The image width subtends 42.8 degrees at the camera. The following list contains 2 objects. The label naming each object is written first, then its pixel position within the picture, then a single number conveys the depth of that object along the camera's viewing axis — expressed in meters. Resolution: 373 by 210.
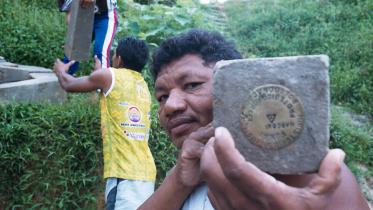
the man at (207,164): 0.96
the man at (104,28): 4.19
